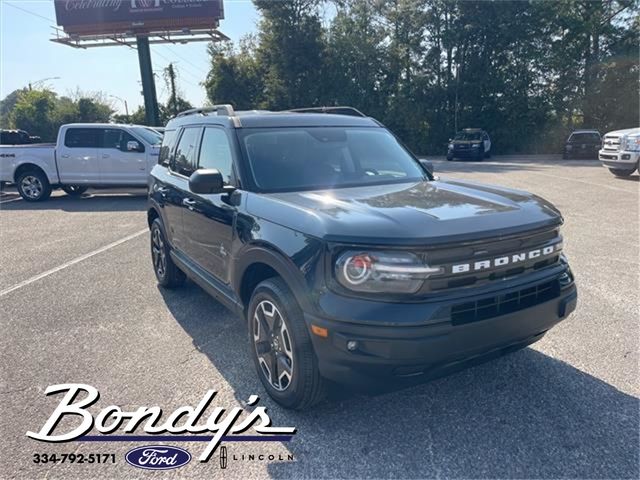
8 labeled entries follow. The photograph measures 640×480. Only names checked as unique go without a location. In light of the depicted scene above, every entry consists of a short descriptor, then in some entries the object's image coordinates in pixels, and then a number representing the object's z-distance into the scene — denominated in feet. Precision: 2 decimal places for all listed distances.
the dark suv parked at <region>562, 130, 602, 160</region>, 79.77
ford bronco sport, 8.07
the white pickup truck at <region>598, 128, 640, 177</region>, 43.37
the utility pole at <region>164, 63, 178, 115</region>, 132.87
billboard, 90.02
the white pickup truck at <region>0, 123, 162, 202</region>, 40.57
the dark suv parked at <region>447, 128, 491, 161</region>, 80.59
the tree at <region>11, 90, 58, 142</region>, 109.29
